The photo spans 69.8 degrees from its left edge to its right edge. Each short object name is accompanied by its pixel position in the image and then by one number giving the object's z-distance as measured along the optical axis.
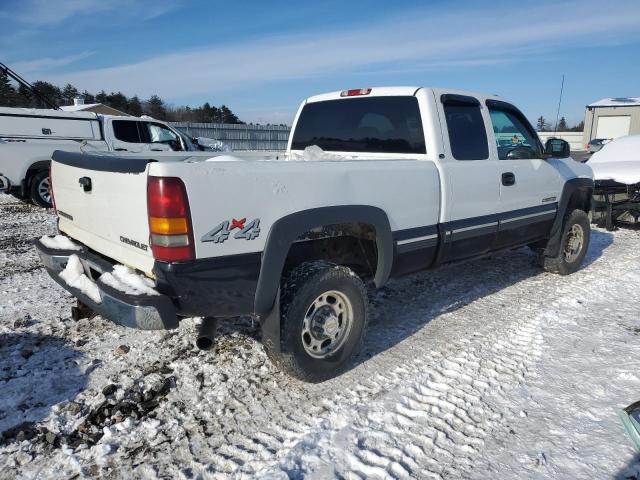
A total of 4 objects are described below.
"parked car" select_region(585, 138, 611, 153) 30.38
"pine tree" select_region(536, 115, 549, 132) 77.40
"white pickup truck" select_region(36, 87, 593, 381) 2.45
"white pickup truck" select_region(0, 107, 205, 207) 9.26
